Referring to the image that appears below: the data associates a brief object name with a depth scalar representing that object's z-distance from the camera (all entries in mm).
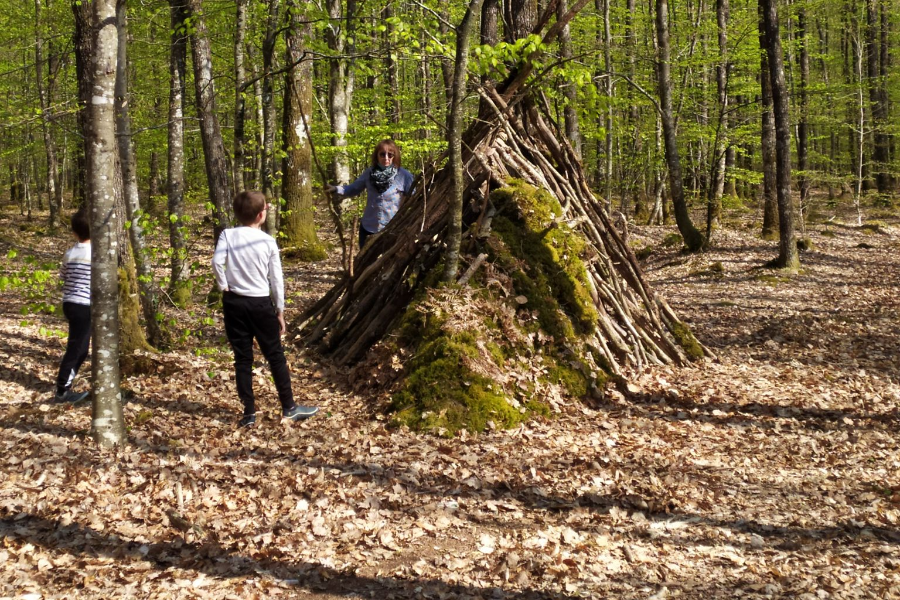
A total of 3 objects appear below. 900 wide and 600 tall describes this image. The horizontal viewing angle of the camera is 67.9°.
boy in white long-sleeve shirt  4898
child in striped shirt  5578
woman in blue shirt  6957
